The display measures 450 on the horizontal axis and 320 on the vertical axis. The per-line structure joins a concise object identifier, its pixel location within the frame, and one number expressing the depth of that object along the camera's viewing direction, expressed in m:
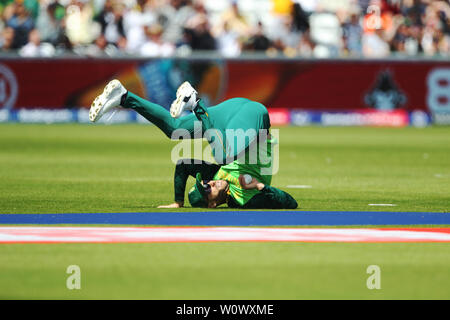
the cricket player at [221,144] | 11.46
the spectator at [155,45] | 27.17
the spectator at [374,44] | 28.97
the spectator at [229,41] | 28.36
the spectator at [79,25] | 27.86
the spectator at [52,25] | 26.92
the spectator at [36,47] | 26.56
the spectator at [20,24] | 27.12
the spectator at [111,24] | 27.84
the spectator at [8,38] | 26.94
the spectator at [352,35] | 28.88
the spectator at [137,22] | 27.98
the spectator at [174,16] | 28.03
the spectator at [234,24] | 28.41
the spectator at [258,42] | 27.89
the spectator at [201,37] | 27.55
